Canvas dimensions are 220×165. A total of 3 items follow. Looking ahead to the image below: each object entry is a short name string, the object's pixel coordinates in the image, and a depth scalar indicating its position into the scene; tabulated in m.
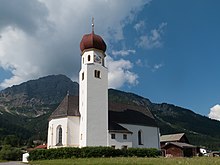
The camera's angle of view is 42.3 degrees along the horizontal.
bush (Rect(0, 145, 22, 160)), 51.72
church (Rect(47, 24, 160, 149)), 43.84
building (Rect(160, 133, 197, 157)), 55.12
